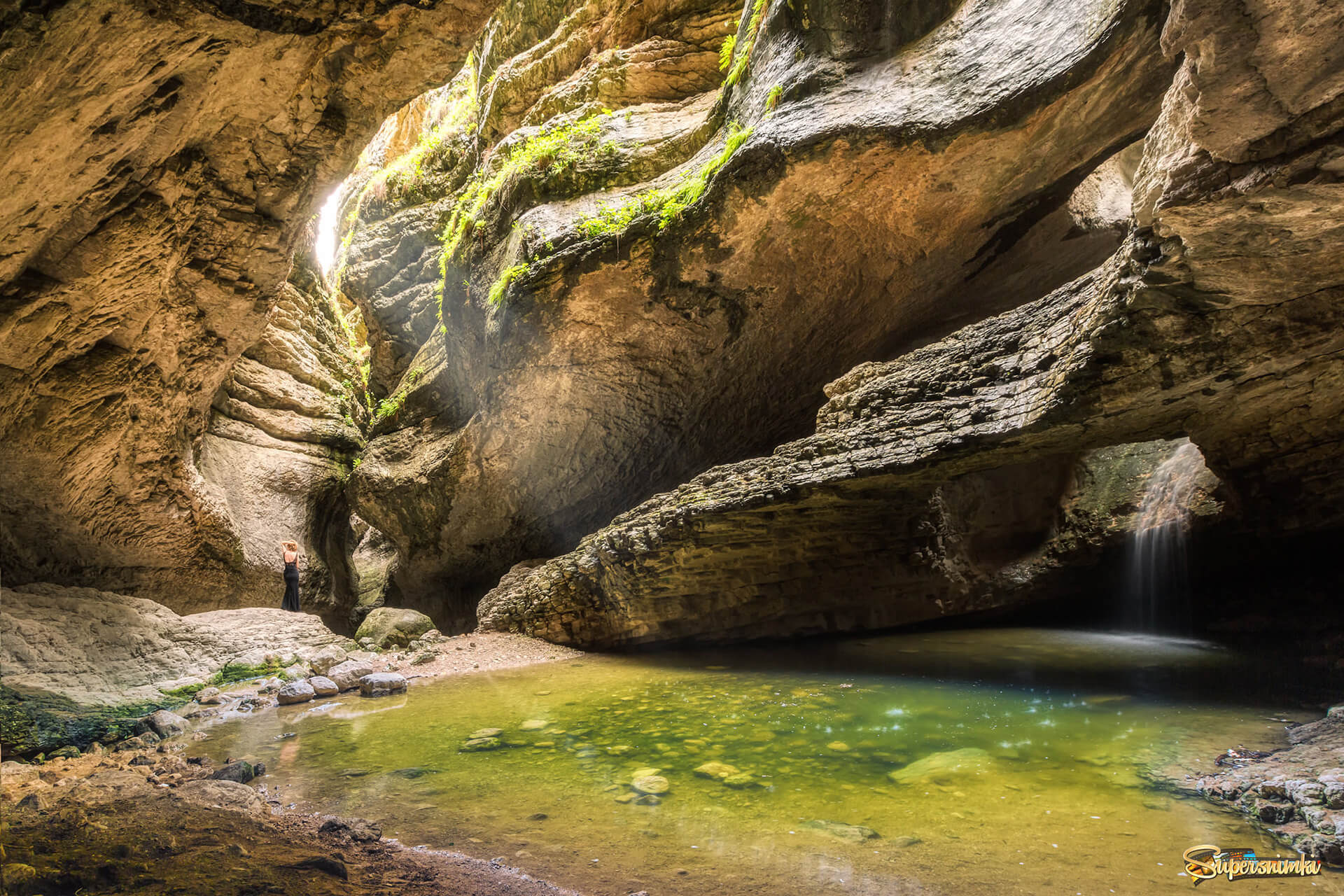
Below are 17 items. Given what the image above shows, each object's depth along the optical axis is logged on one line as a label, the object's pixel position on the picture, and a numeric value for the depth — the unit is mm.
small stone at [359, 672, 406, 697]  5484
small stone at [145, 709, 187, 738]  4242
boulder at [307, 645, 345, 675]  6304
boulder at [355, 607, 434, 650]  8375
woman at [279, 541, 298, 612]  9672
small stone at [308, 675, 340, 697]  5445
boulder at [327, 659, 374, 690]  5746
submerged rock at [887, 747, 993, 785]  2928
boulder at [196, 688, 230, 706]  5172
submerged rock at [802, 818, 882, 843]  2309
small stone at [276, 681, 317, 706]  5223
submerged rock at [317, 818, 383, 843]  2342
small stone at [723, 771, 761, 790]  2891
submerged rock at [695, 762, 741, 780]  3045
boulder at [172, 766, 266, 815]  2676
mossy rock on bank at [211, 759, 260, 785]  3046
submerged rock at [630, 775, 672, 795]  2859
